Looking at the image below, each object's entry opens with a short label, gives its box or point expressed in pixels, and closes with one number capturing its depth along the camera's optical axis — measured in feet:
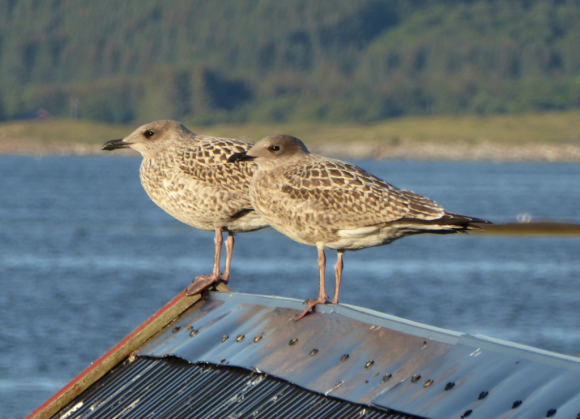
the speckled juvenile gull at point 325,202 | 62.08
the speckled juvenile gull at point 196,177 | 72.54
